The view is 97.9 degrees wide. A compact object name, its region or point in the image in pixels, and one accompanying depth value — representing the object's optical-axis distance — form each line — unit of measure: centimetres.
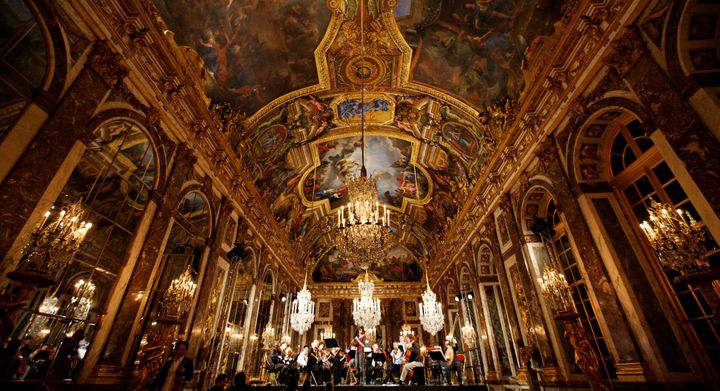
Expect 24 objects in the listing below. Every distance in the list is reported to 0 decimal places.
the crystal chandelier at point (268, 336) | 1109
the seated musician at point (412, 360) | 945
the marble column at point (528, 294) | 637
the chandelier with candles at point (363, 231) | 745
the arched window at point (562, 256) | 589
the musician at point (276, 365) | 916
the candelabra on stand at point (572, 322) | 453
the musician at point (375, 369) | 1027
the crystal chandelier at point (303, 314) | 1145
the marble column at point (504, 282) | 782
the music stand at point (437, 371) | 1103
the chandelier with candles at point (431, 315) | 1138
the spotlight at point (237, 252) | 845
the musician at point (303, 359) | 980
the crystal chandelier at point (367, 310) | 1071
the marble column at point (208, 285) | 690
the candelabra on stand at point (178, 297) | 538
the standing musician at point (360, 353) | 1052
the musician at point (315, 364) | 862
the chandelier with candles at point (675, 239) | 332
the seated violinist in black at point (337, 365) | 931
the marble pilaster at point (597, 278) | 461
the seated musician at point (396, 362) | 1079
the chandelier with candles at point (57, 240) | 347
